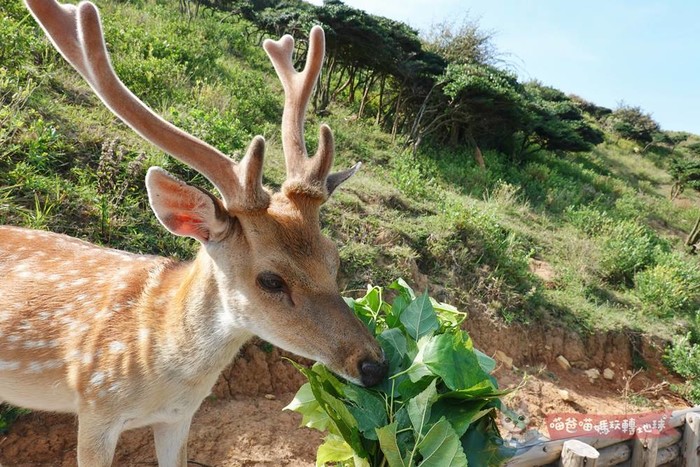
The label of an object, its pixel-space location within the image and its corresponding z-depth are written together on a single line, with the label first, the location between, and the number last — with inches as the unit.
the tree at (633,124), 1342.3
